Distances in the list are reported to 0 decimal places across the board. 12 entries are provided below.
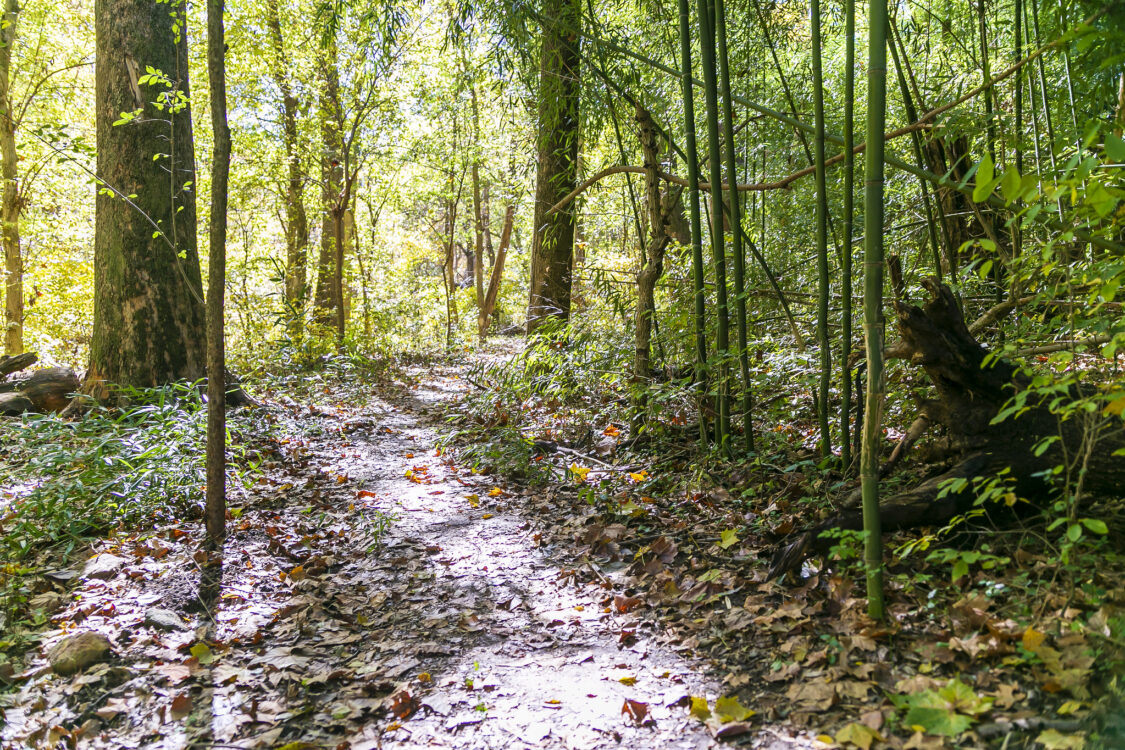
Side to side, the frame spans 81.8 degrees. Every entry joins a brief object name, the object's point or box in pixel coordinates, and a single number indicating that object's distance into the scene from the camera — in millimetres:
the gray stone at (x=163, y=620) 2203
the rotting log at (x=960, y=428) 2010
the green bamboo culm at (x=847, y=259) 2244
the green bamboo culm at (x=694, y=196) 2859
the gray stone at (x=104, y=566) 2469
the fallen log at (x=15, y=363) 5403
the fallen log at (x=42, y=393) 4551
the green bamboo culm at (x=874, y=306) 1641
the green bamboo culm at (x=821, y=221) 2314
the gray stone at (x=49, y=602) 2227
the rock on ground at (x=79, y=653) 1918
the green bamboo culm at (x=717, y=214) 2736
